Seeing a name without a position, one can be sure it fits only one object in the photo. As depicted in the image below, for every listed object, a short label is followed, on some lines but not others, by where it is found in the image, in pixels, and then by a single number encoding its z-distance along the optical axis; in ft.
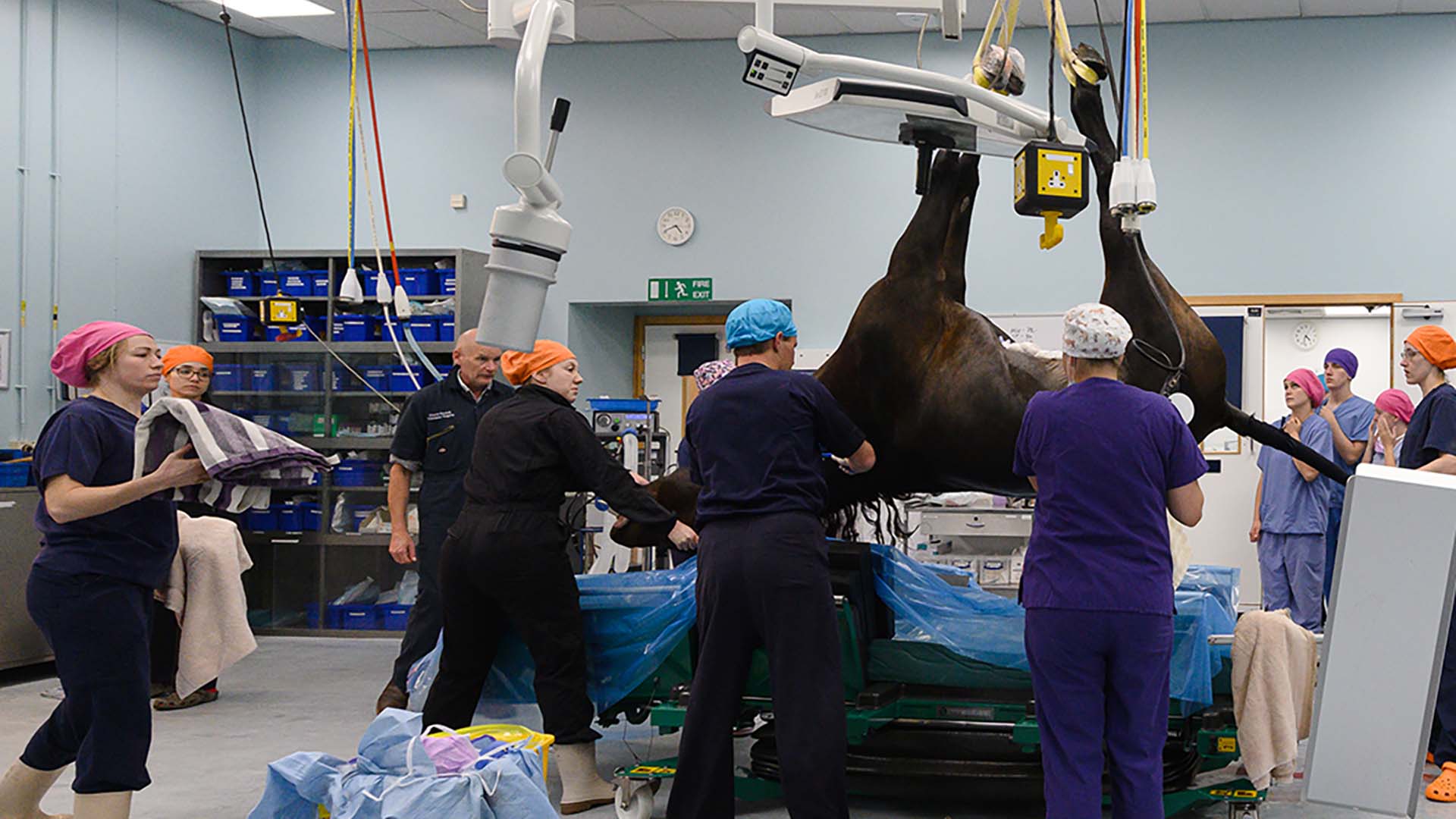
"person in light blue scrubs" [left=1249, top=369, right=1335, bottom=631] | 24.35
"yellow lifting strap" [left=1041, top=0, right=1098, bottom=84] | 11.71
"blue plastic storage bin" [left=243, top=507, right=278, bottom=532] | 27.81
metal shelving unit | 27.63
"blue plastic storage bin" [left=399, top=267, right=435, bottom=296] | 27.84
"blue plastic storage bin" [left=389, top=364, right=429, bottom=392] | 27.48
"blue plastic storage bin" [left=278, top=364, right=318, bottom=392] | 28.09
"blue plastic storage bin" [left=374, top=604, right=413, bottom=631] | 27.37
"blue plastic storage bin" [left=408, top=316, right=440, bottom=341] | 27.43
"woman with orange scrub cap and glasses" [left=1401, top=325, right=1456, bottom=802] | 14.93
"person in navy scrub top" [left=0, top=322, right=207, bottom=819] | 10.73
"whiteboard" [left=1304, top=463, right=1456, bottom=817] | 6.91
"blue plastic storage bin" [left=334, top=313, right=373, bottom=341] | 27.76
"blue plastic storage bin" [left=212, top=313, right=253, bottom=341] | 28.37
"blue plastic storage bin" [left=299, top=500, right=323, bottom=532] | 27.63
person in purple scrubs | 10.62
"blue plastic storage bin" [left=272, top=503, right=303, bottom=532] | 27.63
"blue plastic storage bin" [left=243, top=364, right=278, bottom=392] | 27.99
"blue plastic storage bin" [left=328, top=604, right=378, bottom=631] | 27.63
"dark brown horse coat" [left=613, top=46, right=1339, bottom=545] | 12.78
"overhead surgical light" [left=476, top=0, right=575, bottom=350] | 8.87
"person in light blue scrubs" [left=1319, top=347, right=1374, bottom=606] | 23.90
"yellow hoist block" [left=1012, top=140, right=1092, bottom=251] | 10.66
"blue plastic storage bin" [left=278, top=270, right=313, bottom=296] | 28.07
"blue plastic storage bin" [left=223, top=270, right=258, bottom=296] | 28.99
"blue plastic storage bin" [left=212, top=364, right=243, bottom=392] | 27.99
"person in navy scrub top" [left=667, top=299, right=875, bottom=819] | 11.57
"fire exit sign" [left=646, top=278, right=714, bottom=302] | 29.58
